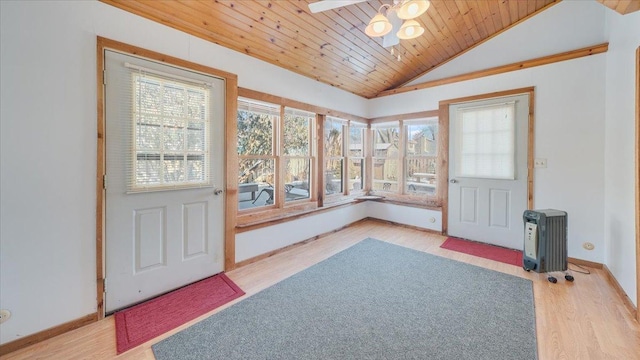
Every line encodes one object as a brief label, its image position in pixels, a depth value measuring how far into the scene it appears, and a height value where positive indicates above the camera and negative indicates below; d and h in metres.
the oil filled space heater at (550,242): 2.74 -0.71
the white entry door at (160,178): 2.13 -0.02
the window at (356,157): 4.98 +0.40
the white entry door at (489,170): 3.54 +0.11
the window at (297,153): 3.71 +0.37
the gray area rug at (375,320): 1.71 -1.16
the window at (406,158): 4.52 +0.36
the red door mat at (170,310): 1.88 -1.17
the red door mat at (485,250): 3.28 -1.05
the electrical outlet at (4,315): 1.68 -0.95
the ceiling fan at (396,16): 1.84 +1.27
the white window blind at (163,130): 2.19 +0.44
